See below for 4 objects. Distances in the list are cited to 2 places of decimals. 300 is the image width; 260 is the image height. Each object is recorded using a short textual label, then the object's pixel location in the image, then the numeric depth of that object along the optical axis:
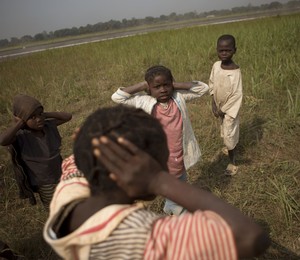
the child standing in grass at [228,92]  3.17
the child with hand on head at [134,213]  0.79
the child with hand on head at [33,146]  2.16
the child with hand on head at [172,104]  2.28
